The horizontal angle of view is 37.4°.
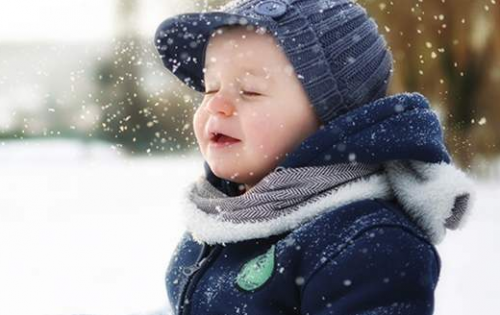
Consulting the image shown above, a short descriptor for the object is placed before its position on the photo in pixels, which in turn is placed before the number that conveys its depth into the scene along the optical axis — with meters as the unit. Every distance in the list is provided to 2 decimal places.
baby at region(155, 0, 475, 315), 1.18
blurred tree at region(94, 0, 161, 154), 8.20
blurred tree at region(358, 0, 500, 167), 6.79
